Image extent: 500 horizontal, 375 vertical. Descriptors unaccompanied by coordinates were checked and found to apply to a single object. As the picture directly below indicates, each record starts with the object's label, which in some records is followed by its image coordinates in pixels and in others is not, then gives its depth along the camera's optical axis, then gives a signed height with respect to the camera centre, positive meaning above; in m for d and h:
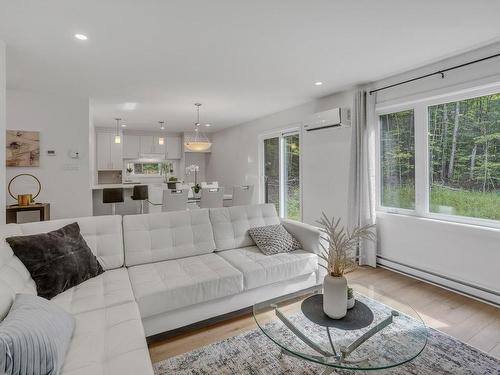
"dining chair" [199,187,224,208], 4.55 -0.18
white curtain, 3.73 +0.21
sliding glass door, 5.50 +0.26
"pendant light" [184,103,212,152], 5.31 +0.77
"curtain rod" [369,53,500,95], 2.69 +1.22
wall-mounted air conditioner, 4.04 +1.00
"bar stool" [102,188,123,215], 5.20 -0.15
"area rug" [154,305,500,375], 1.80 -1.19
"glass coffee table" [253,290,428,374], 1.39 -0.84
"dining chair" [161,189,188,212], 4.26 -0.21
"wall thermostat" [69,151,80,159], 4.40 +0.52
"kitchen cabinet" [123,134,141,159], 7.78 +1.14
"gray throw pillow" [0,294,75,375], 0.98 -0.60
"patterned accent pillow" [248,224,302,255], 2.82 -0.56
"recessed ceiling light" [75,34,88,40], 2.44 +1.33
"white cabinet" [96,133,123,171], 7.24 +0.89
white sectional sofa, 1.39 -0.71
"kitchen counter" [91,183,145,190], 5.27 +0.00
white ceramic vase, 1.63 -0.66
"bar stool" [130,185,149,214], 5.52 -0.13
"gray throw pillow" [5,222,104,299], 1.81 -0.50
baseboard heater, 2.74 -1.08
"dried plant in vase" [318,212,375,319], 1.63 -0.55
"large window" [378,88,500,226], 2.86 +0.31
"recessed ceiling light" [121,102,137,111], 4.88 +1.47
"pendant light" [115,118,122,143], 6.39 +1.53
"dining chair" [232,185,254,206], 4.90 -0.16
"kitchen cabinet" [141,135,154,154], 7.97 +1.22
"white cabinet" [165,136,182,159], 8.27 +1.17
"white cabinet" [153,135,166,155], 8.08 +1.15
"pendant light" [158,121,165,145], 6.66 +1.53
